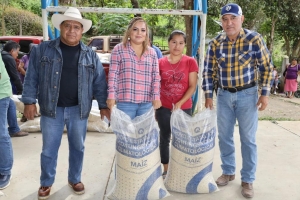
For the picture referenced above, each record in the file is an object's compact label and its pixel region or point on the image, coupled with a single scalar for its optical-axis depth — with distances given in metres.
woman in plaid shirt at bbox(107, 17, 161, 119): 2.52
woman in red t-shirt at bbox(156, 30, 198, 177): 2.76
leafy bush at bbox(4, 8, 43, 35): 17.80
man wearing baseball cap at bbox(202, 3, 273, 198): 2.55
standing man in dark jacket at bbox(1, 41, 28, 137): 4.21
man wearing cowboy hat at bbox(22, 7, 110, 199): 2.40
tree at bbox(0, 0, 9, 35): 16.02
